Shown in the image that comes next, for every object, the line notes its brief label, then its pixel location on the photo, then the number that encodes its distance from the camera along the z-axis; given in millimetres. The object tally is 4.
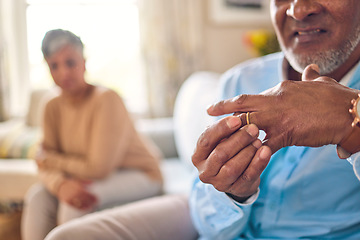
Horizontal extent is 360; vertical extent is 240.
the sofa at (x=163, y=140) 1668
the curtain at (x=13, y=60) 2822
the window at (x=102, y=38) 2980
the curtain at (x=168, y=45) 3061
